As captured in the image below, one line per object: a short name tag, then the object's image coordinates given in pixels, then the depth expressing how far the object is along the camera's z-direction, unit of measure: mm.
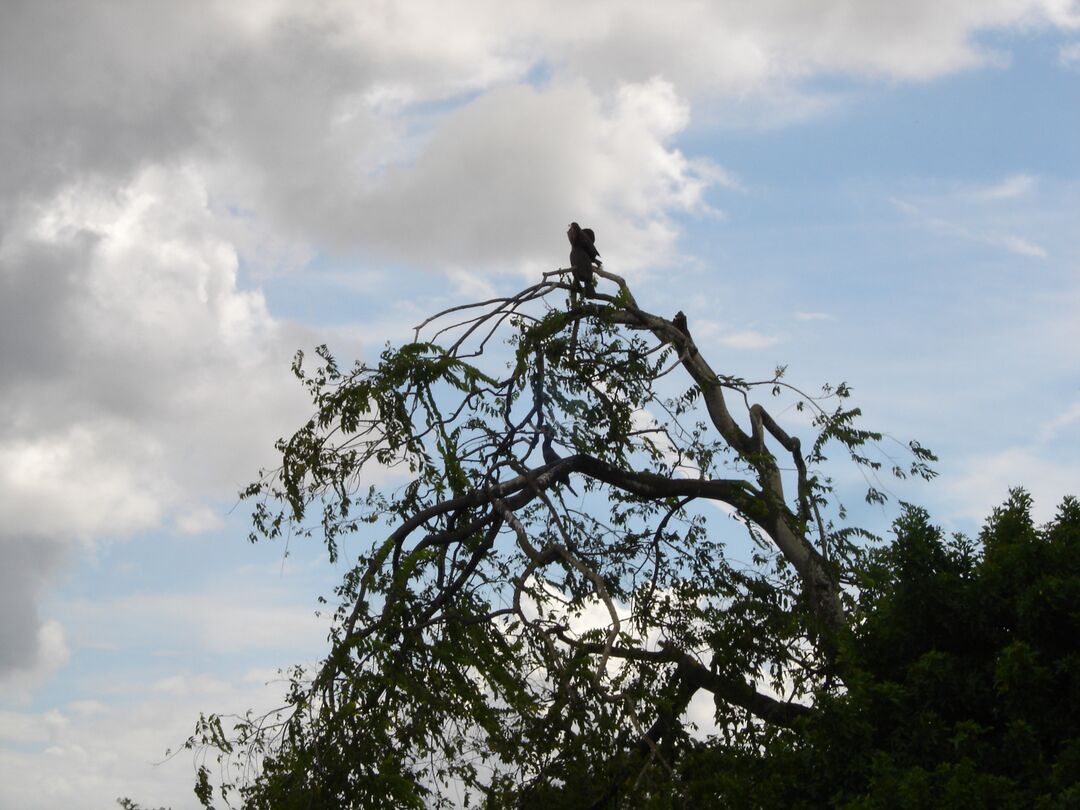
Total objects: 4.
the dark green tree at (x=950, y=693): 12453
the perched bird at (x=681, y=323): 21992
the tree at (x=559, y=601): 16359
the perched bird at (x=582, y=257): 21859
